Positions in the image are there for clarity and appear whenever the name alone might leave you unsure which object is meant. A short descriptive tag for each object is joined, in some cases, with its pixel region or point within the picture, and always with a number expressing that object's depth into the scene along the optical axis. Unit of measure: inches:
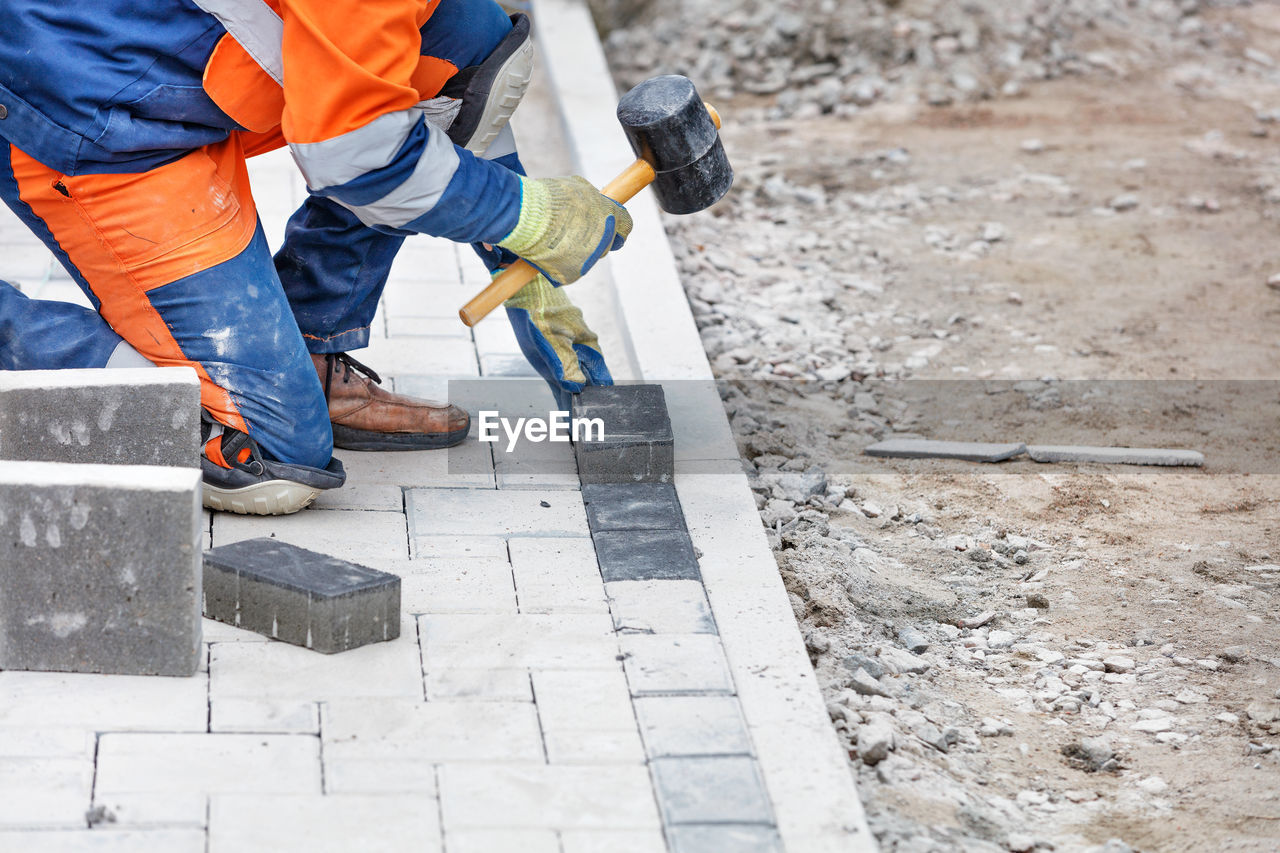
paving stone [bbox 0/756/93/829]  208.7
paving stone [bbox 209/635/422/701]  242.2
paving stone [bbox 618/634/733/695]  249.8
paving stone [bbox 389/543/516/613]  272.1
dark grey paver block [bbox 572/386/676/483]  316.5
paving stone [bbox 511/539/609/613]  274.8
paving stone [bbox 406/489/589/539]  302.0
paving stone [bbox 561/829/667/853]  210.7
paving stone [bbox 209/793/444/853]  206.8
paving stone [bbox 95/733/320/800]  217.5
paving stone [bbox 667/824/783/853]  210.5
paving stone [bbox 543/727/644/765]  230.1
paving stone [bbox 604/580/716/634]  268.1
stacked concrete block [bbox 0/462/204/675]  229.3
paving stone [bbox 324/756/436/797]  219.1
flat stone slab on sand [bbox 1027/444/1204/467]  358.0
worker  264.2
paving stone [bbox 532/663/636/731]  238.8
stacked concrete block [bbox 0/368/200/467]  259.9
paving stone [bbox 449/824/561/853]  208.7
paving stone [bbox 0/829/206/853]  203.3
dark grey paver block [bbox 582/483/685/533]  305.3
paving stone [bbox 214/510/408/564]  290.8
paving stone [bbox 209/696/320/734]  232.2
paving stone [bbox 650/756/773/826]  217.2
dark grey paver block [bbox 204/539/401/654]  249.8
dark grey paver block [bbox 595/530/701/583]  285.9
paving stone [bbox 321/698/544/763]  228.8
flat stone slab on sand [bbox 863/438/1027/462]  358.9
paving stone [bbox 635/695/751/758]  232.7
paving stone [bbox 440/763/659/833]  215.3
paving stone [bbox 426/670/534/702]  244.2
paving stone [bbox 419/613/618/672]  255.1
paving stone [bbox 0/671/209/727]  230.7
